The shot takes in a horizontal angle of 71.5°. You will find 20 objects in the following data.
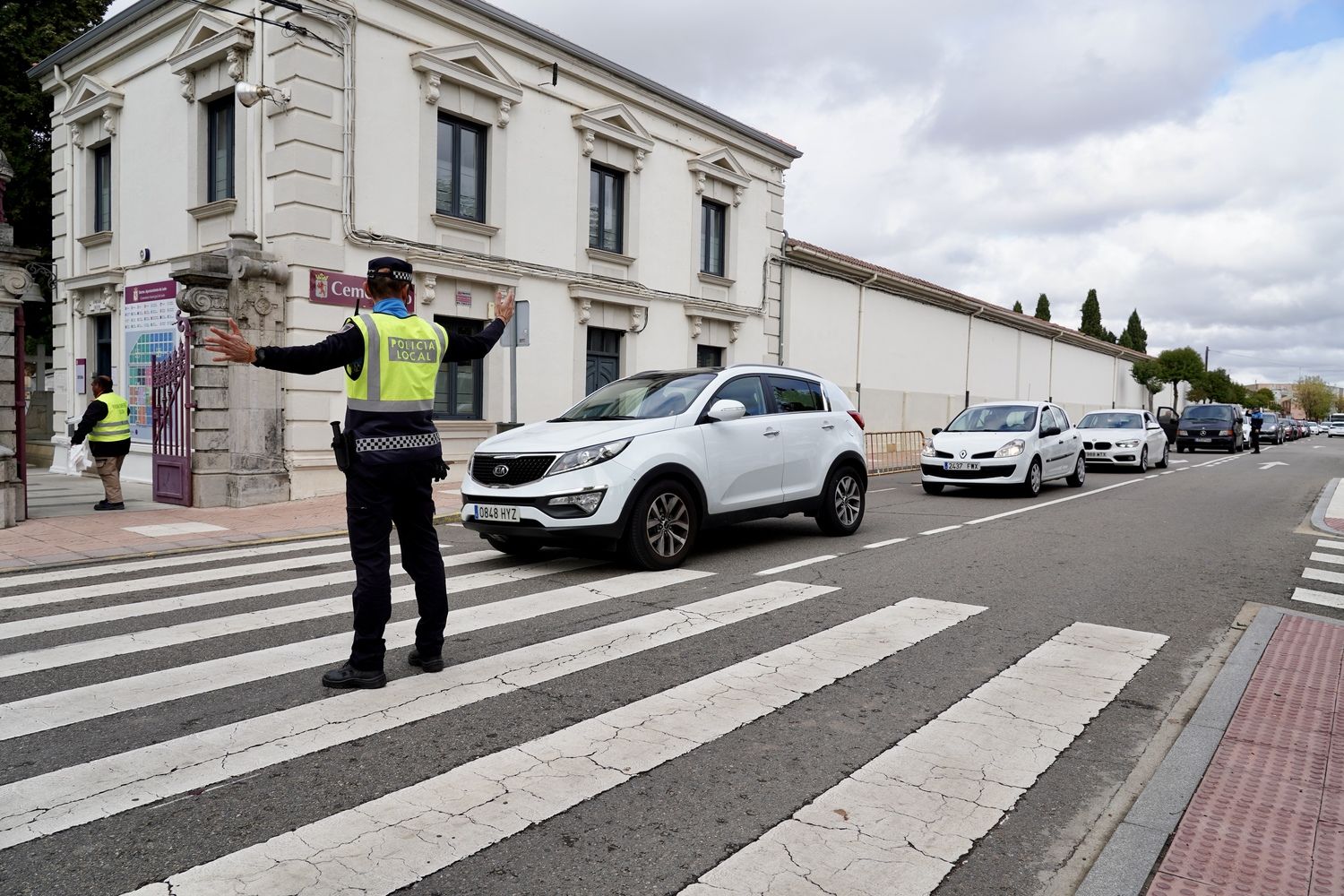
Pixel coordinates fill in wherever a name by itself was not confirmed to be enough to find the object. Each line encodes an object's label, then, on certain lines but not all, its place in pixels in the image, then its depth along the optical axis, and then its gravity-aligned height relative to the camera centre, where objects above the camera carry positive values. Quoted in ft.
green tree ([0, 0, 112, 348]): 74.02 +23.30
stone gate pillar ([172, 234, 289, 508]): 42.34 +0.69
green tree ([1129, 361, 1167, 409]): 181.37 +9.04
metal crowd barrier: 74.08 -3.04
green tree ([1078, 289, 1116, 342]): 249.55 +27.17
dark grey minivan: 113.19 -0.68
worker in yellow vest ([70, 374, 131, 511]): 41.01 -1.66
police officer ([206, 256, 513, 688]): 15.03 -0.43
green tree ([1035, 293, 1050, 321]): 237.45 +28.34
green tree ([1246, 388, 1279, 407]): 462.43 +13.18
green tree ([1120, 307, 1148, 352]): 268.21 +25.30
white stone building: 44.34 +11.82
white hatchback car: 48.88 -1.65
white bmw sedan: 71.61 -1.42
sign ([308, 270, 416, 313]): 44.73 +5.65
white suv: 24.29 -1.53
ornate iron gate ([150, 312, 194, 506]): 43.19 -0.99
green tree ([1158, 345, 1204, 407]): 184.85 +11.19
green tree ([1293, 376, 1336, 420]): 507.71 +14.78
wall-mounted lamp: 42.68 +14.44
